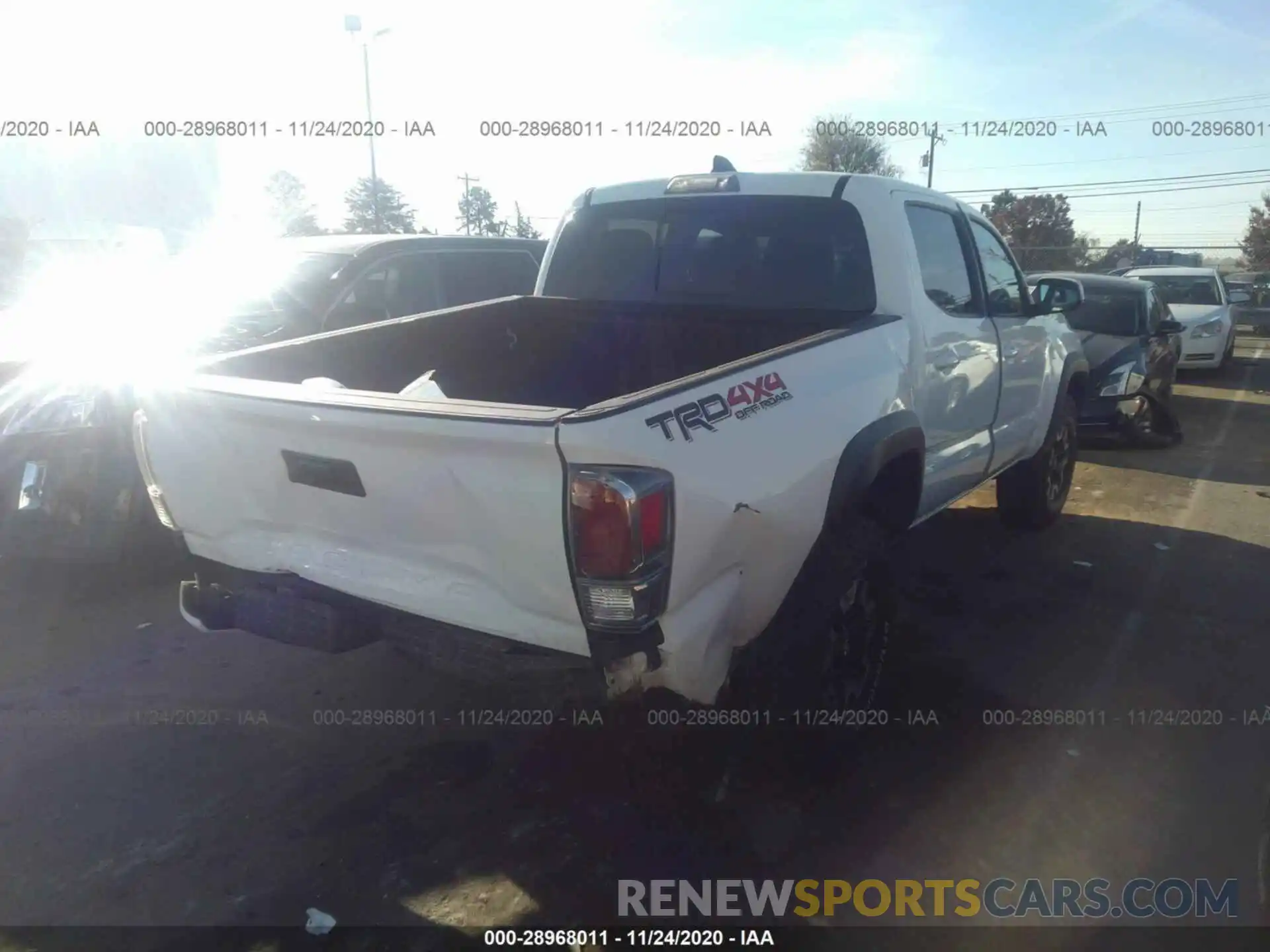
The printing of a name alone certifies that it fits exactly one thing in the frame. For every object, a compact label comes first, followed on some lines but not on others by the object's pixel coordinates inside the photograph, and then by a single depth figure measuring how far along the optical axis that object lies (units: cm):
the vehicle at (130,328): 468
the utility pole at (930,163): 3630
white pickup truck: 243
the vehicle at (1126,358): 852
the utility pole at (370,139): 1728
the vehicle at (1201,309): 1380
